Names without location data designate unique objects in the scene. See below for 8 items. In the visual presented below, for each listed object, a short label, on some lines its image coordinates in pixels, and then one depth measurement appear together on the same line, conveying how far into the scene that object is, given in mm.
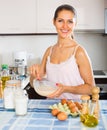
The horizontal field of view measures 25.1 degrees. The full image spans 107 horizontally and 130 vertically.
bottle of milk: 1114
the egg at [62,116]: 1038
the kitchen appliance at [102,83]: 2473
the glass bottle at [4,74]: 1755
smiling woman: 1348
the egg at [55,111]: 1087
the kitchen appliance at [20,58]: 2686
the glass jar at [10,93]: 1217
